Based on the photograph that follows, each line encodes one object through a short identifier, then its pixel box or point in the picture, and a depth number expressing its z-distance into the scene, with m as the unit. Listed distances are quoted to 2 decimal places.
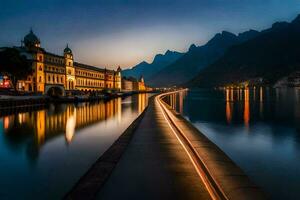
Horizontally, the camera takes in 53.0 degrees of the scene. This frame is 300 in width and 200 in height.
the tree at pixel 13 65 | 91.12
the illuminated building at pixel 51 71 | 115.15
